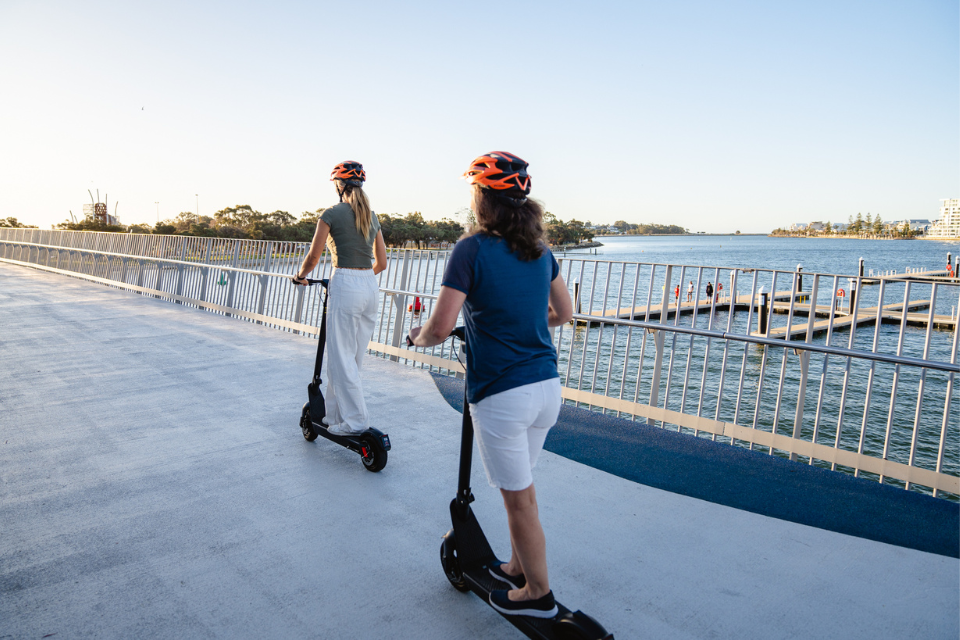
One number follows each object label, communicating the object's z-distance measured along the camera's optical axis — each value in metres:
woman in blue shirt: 2.03
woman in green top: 3.92
